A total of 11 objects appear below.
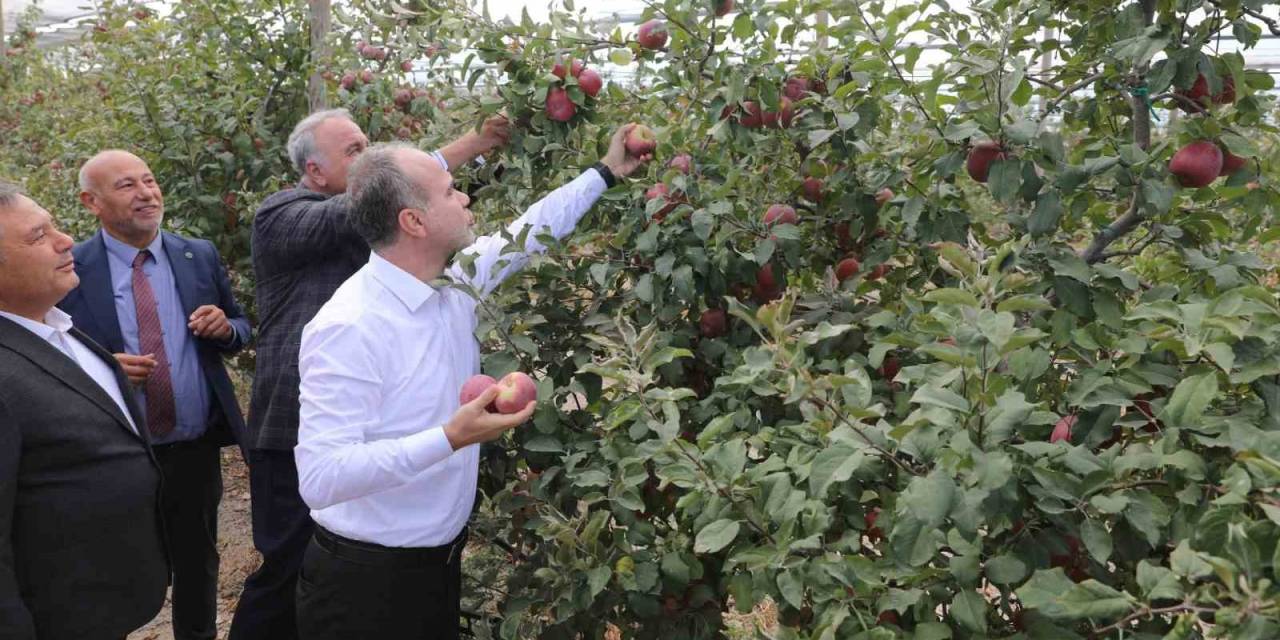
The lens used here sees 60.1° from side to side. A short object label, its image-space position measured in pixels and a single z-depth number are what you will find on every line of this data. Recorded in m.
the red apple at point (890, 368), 2.17
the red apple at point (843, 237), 2.50
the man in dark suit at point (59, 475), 2.03
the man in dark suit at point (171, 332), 3.13
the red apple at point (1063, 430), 1.55
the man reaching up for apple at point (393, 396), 1.95
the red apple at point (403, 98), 3.87
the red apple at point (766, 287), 2.34
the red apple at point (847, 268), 2.42
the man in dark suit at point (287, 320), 2.88
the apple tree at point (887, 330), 1.29
